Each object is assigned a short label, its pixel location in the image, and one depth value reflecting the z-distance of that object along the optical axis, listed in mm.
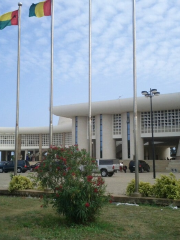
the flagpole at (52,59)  14477
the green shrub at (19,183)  13745
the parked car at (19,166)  41156
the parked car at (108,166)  29844
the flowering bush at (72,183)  7344
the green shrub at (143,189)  11577
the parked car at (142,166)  40019
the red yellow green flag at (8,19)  16266
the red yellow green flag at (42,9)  15575
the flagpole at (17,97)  14991
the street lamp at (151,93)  27852
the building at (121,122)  46038
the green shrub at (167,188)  10688
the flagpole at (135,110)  11594
